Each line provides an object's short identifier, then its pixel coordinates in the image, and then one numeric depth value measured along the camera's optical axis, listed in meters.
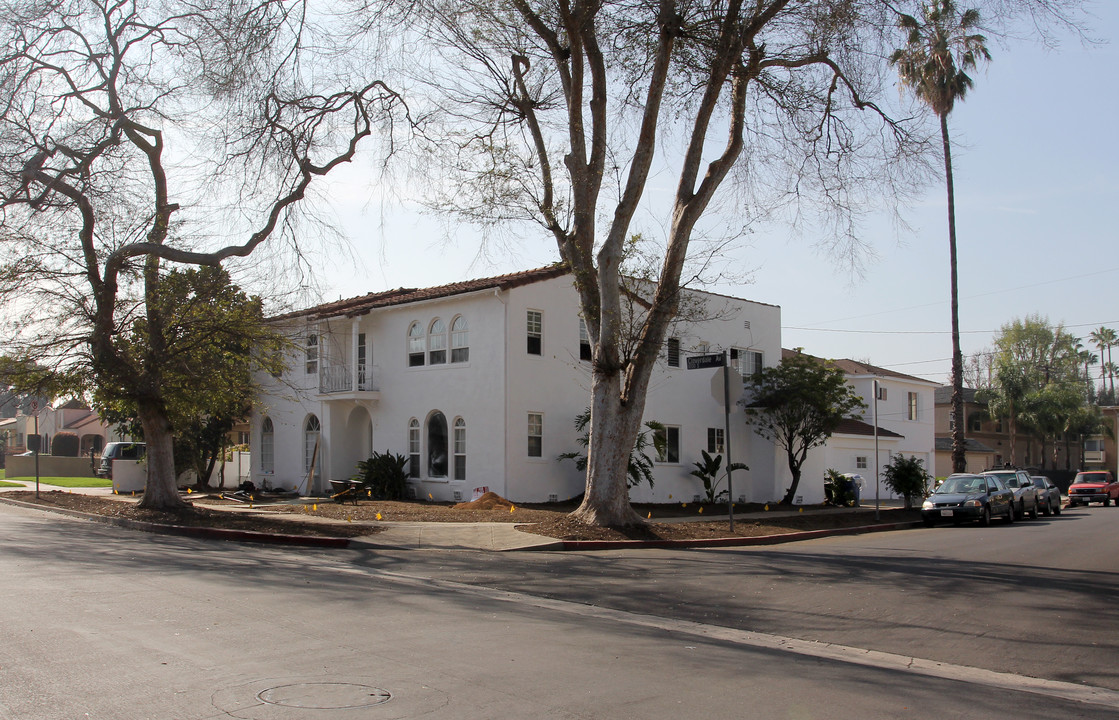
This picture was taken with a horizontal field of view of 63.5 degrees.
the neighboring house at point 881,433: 33.53
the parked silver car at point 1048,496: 29.81
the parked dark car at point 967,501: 23.77
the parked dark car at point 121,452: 37.50
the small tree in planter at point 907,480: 27.94
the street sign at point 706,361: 24.41
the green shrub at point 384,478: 26.09
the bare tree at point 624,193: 17.22
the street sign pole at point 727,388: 17.73
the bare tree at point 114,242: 19.95
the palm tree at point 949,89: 32.66
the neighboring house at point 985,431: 64.25
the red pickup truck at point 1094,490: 39.72
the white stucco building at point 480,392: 24.73
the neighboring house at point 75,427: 66.50
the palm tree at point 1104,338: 93.19
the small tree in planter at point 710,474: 28.58
